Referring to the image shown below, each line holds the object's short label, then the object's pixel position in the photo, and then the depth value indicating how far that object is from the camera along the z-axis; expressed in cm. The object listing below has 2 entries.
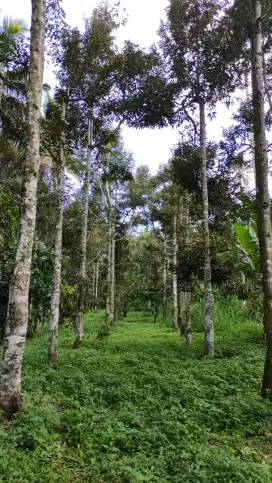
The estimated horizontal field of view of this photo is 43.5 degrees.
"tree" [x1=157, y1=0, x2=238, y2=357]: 1112
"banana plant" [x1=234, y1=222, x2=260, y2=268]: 1055
